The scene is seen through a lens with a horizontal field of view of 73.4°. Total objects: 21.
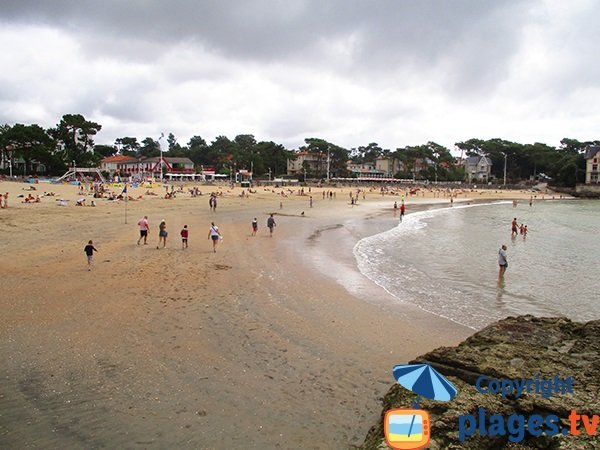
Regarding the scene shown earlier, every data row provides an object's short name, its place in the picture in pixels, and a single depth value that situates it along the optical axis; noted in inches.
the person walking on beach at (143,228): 730.2
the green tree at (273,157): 4010.8
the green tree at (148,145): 5400.1
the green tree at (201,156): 4453.7
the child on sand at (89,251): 526.3
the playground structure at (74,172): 2431.1
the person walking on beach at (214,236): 705.9
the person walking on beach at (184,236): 709.9
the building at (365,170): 4918.8
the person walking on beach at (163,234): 710.3
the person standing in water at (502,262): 605.4
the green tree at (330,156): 4222.4
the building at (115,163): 3983.8
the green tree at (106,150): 4658.0
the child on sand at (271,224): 922.1
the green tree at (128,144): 5536.4
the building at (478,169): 4845.0
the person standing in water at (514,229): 1055.0
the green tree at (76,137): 2834.6
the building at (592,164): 3804.1
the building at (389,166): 5037.9
